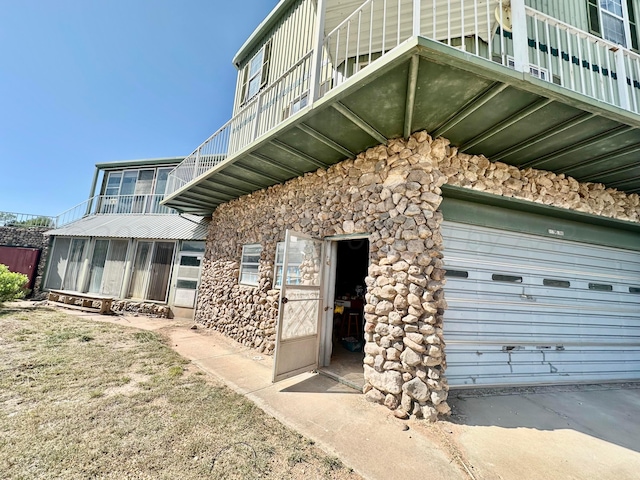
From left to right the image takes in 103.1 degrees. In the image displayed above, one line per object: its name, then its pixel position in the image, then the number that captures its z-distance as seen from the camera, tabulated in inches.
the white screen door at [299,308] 159.0
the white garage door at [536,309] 162.4
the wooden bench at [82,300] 365.5
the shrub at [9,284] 335.9
